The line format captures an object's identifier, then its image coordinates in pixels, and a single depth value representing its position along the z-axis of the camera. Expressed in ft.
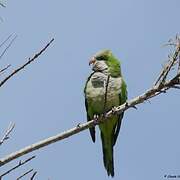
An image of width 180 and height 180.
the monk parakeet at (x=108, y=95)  41.98
